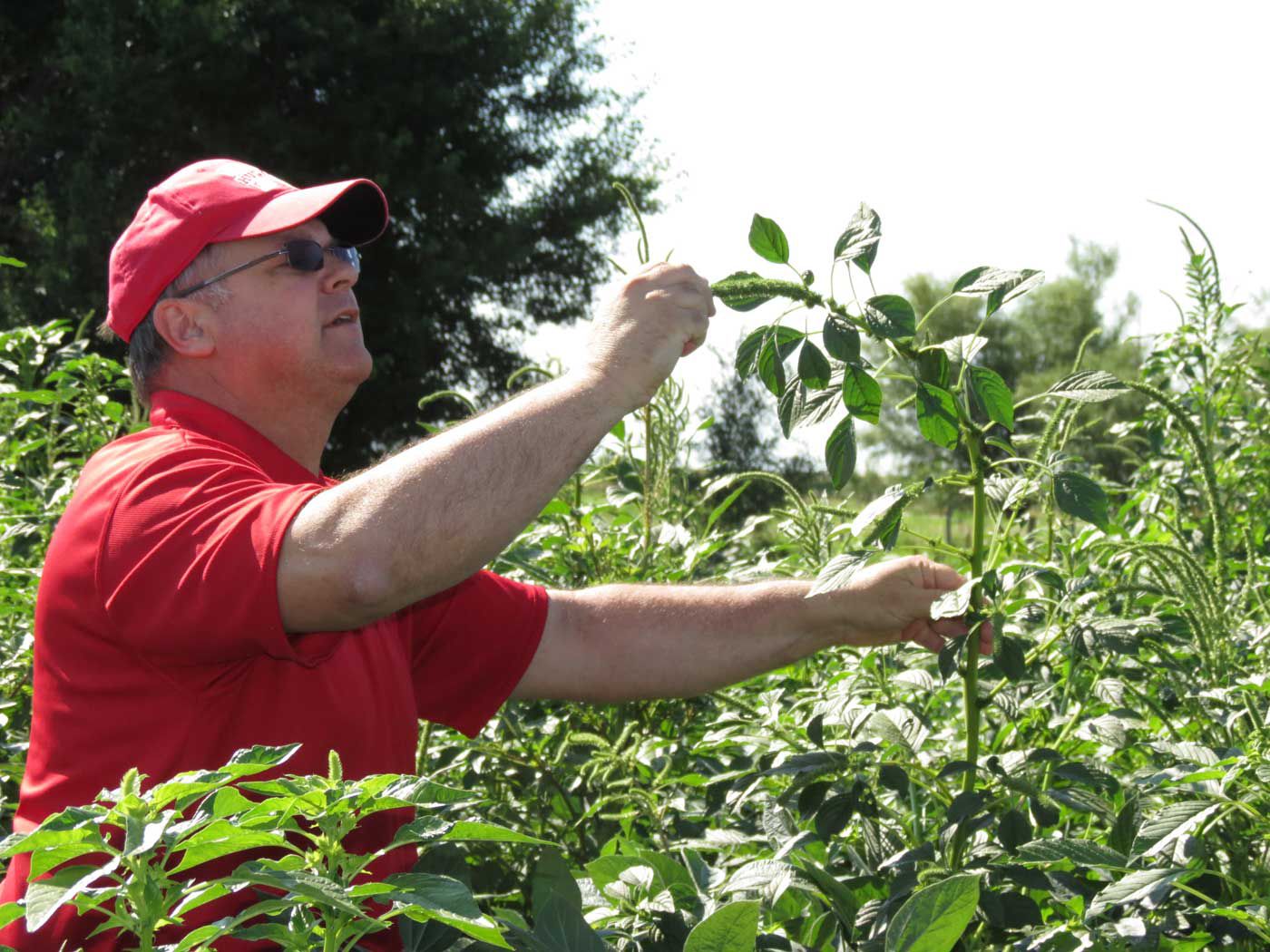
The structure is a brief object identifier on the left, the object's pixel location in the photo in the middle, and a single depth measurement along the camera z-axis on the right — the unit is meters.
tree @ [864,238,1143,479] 44.19
